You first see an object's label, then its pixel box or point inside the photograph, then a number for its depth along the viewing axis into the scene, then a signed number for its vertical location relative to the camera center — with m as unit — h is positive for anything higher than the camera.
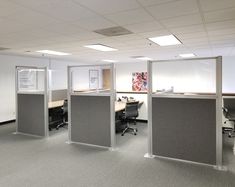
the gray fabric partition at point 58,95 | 6.88 -0.22
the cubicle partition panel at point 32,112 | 4.77 -0.58
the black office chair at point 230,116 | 4.41 -0.65
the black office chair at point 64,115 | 5.65 -0.83
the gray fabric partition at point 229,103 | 4.89 -0.39
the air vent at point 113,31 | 3.46 +1.05
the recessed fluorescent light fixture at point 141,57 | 7.71 +1.23
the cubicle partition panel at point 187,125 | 3.06 -0.62
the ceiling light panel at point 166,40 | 4.22 +1.11
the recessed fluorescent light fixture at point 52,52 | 6.00 +1.17
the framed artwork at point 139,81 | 9.22 +0.34
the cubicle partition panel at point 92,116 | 3.93 -0.58
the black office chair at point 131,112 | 5.03 -0.61
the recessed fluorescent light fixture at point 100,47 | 5.09 +1.14
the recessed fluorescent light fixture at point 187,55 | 7.16 +1.24
